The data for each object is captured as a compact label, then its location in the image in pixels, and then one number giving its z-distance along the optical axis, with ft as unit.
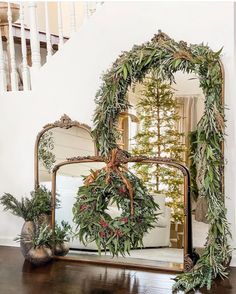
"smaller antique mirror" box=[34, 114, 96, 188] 8.25
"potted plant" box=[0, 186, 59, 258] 7.91
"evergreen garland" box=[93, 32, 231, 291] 6.73
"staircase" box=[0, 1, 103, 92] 9.02
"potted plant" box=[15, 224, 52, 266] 7.61
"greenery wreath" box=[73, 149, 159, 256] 6.85
